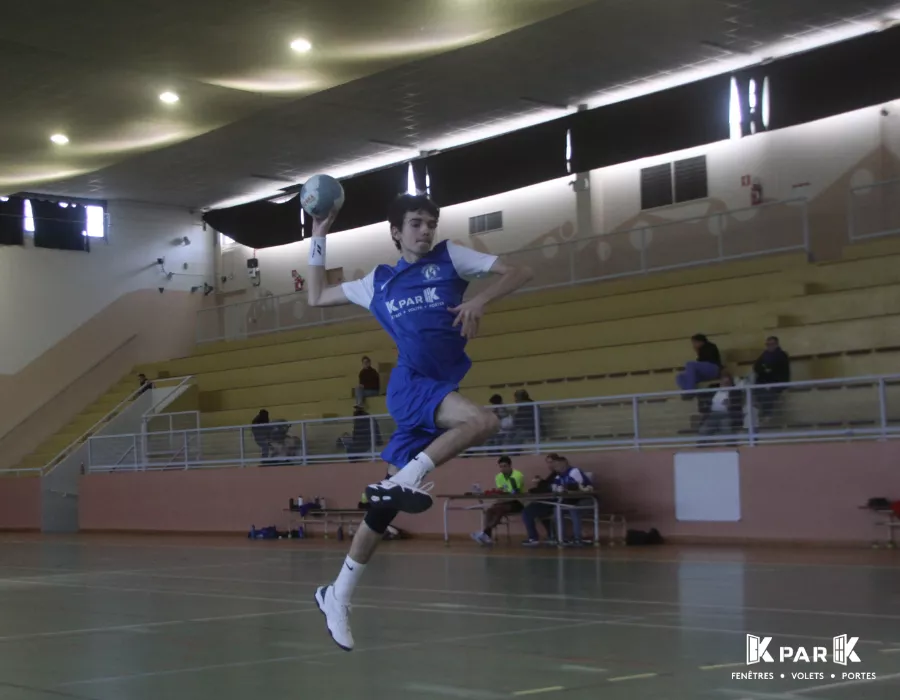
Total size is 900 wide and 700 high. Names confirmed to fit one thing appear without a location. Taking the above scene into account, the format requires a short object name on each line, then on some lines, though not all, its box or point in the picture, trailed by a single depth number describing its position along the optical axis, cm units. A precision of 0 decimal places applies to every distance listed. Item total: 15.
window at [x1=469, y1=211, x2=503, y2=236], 2650
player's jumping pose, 558
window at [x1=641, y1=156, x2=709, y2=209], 2305
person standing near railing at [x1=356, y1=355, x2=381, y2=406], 2256
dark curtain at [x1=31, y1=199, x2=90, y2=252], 3002
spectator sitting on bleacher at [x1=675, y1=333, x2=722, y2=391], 1680
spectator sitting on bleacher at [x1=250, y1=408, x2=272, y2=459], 2153
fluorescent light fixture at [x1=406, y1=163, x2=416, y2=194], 2722
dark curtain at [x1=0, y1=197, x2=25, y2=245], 2944
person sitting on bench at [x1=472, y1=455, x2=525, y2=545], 1645
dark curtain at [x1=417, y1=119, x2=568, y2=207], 2450
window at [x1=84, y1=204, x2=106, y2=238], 3105
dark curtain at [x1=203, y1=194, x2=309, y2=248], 3019
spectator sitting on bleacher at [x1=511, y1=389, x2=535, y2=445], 1741
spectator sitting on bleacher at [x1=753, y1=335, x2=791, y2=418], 1600
